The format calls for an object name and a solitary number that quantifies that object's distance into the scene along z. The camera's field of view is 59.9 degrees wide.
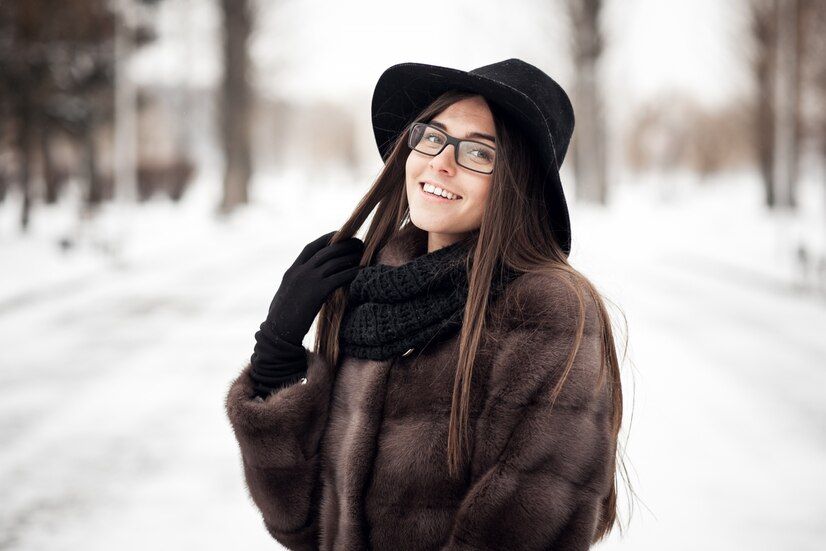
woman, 1.57
